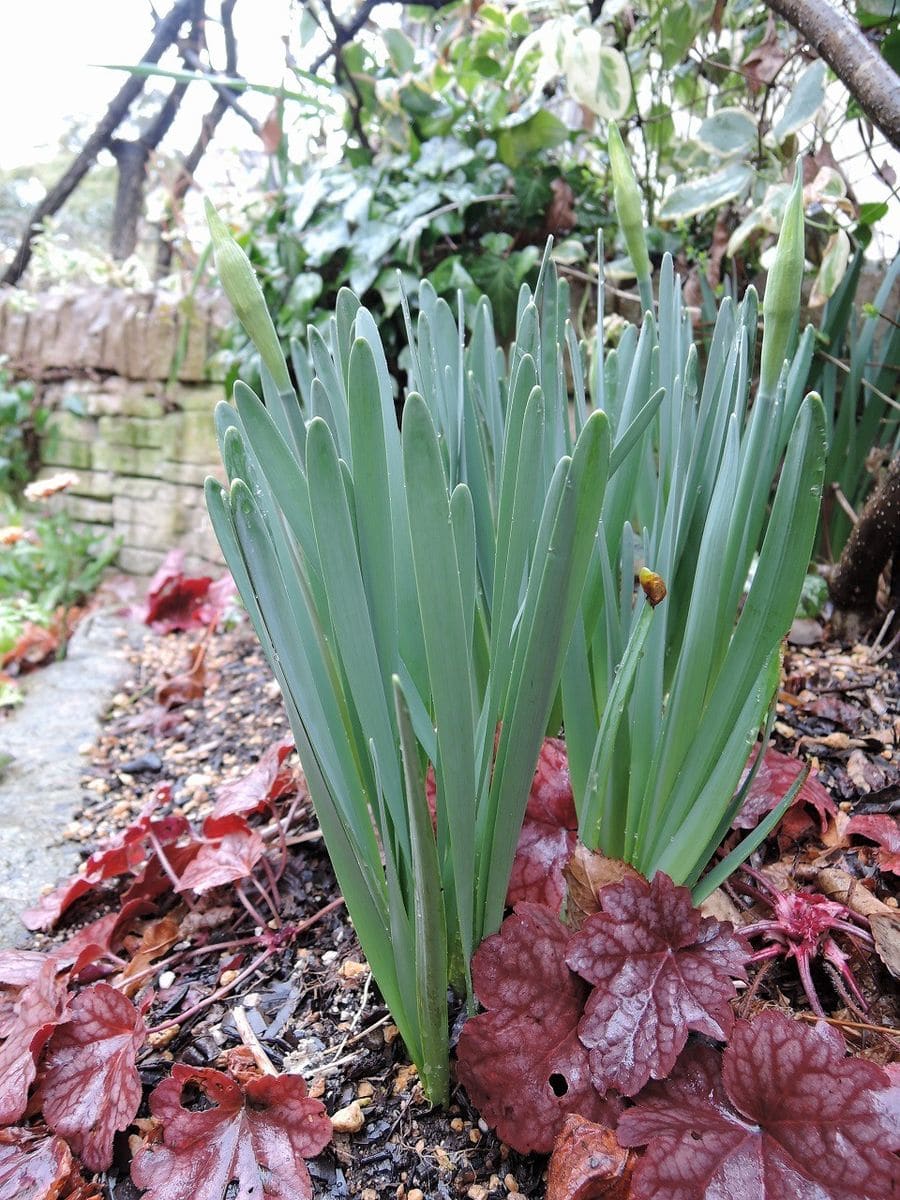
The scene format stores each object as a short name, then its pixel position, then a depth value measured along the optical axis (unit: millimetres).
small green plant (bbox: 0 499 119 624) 2902
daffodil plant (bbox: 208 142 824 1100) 487
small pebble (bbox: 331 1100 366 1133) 621
